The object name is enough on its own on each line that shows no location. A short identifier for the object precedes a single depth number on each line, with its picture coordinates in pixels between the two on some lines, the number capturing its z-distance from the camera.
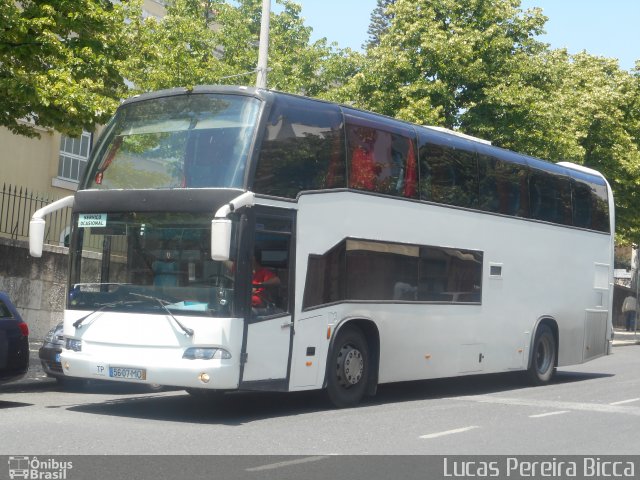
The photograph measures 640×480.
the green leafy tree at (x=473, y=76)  30.89
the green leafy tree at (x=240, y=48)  26.50
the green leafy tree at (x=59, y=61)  15.84
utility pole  21.81
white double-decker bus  11.84
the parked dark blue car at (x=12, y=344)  12.08
